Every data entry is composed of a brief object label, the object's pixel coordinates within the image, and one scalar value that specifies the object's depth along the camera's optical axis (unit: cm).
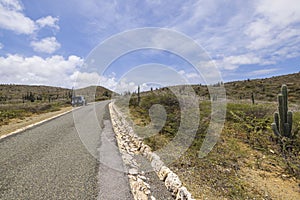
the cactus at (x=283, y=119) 629
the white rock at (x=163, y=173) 436
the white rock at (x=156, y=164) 481
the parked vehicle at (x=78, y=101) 3250
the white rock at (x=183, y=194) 324
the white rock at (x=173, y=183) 372
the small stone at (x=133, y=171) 457
